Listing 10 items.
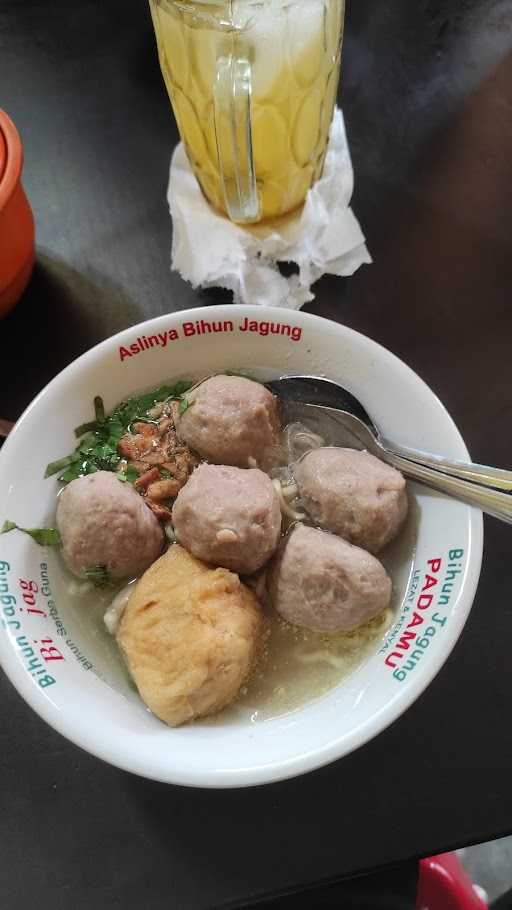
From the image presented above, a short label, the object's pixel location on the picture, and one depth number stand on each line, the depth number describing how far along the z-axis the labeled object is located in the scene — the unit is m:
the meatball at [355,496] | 0.28
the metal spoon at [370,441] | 0.26
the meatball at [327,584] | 0.27
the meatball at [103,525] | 0.27
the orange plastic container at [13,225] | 0.31
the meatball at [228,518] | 0.27
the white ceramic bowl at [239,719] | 0.24
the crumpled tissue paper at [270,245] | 0.36
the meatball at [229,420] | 0.30
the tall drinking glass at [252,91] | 0.31
